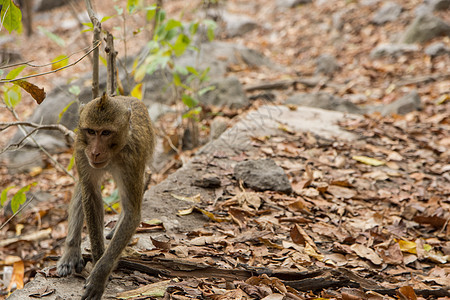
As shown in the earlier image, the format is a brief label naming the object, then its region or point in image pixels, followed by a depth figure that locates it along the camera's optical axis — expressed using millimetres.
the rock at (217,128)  16091
